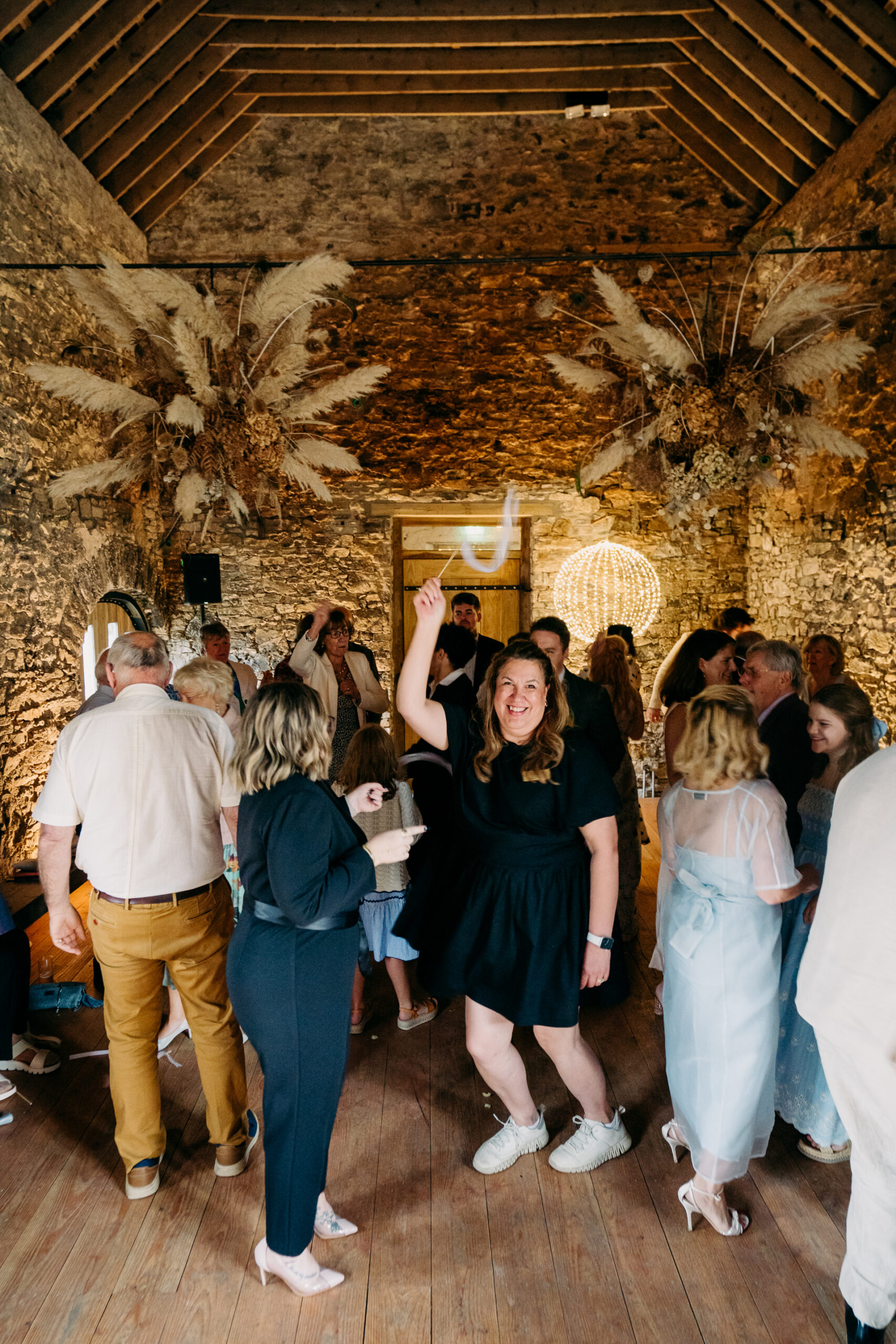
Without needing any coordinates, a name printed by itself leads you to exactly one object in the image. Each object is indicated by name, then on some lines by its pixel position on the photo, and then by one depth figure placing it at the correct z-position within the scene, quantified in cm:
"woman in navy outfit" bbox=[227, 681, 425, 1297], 200
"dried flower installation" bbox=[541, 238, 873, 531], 400
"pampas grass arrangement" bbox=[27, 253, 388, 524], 361
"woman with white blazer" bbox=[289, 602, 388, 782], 513
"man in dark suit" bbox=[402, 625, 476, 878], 322
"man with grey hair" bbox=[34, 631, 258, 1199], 243
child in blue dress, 325
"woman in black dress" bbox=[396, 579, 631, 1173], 240
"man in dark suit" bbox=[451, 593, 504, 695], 491
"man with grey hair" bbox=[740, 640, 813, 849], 315
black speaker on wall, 731
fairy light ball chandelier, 762
